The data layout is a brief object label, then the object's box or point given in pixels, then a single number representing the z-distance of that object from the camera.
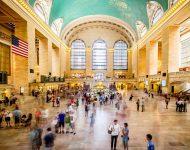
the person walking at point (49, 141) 5.07
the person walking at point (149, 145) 4.81
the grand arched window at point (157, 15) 26.96
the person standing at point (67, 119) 8.09
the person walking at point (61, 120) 8.18
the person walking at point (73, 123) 8.29
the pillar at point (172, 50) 24.08
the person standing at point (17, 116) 8.98
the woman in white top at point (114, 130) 6.11
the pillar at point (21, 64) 21.16
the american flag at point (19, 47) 15.67
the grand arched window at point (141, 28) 34.97
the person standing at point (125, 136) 5.99
